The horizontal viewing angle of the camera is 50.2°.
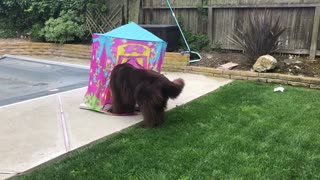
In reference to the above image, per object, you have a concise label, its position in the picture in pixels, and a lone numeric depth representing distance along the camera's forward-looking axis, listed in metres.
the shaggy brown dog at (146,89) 4.11
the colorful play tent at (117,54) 4.74
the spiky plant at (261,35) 7.22
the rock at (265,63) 6.81
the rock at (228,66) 7.36
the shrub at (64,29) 10.02
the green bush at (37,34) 10.55
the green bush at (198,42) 8.95
